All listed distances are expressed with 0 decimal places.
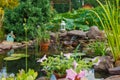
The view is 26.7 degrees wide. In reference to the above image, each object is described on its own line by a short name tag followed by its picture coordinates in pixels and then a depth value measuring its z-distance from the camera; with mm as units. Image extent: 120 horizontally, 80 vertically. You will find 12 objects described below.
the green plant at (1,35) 5803
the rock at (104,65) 3357
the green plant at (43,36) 5157
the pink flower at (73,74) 1213
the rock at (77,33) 5805
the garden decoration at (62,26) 6545
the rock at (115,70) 3138
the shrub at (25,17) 5934
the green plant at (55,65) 2502
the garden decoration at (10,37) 5573
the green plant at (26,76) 1272
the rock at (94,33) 5578
